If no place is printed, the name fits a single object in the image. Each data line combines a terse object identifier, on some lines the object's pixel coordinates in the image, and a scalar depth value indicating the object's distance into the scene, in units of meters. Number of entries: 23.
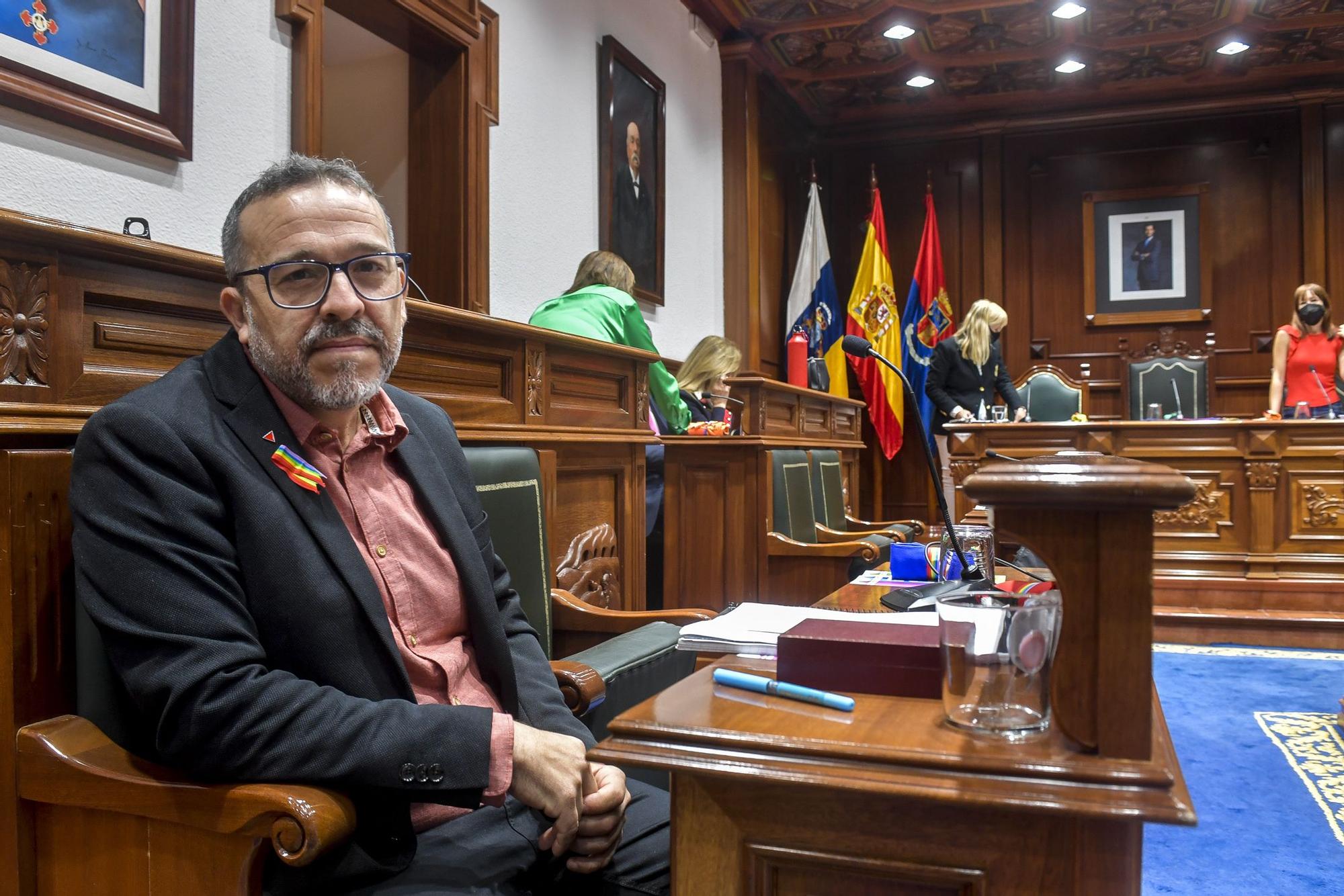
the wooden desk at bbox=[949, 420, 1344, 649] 4.48
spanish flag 7.20
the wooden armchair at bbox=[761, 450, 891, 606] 3.45
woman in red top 5.49
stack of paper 1.12
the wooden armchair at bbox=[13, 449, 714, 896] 0.91
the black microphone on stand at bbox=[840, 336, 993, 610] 1.45
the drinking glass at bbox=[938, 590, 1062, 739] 0.77
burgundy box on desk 0.90
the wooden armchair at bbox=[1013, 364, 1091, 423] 6.57
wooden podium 0.70
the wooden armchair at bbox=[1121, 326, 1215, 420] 6.62
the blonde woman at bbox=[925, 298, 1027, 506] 6.31
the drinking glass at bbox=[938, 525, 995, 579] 1.50
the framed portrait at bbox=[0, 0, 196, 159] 1.96
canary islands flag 6.71
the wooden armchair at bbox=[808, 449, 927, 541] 3.95
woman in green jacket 3.31
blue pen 0.85
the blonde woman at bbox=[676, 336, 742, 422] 4.09
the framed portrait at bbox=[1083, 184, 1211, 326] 7.21
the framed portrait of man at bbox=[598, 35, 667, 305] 4.45
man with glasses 0.97
